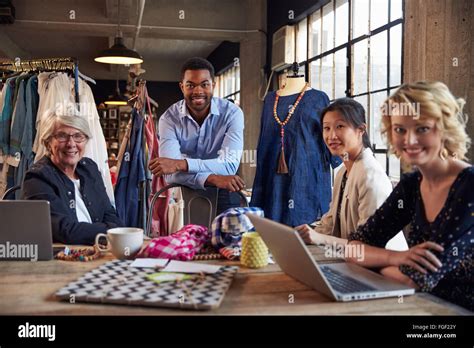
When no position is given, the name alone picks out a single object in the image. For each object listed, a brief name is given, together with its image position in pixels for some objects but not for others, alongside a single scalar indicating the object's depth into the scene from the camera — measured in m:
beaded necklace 3.27
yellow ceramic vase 1.63
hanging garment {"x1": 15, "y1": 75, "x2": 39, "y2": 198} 4.27
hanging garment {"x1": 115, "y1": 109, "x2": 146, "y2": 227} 3.93
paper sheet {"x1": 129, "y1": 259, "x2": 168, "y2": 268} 1.58
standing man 3.04
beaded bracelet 1.71
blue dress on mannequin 3.25
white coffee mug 1.70
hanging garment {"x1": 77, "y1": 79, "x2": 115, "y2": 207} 4.17
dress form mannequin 3.35
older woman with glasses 2.06
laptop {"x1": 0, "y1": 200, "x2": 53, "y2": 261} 1.64
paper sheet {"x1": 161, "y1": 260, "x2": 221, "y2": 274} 1.52
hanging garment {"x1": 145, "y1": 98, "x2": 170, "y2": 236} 3.75
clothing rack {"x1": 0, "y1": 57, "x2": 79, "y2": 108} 4.30
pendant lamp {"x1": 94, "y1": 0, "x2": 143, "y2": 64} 5.54
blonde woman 1.45
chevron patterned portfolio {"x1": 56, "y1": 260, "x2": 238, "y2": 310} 1.24
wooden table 1.21
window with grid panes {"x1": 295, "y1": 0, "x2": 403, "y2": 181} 4.31
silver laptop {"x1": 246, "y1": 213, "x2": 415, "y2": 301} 1.29
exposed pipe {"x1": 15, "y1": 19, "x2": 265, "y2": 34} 7.68
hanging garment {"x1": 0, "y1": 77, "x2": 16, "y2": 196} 4.34
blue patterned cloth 1.82
